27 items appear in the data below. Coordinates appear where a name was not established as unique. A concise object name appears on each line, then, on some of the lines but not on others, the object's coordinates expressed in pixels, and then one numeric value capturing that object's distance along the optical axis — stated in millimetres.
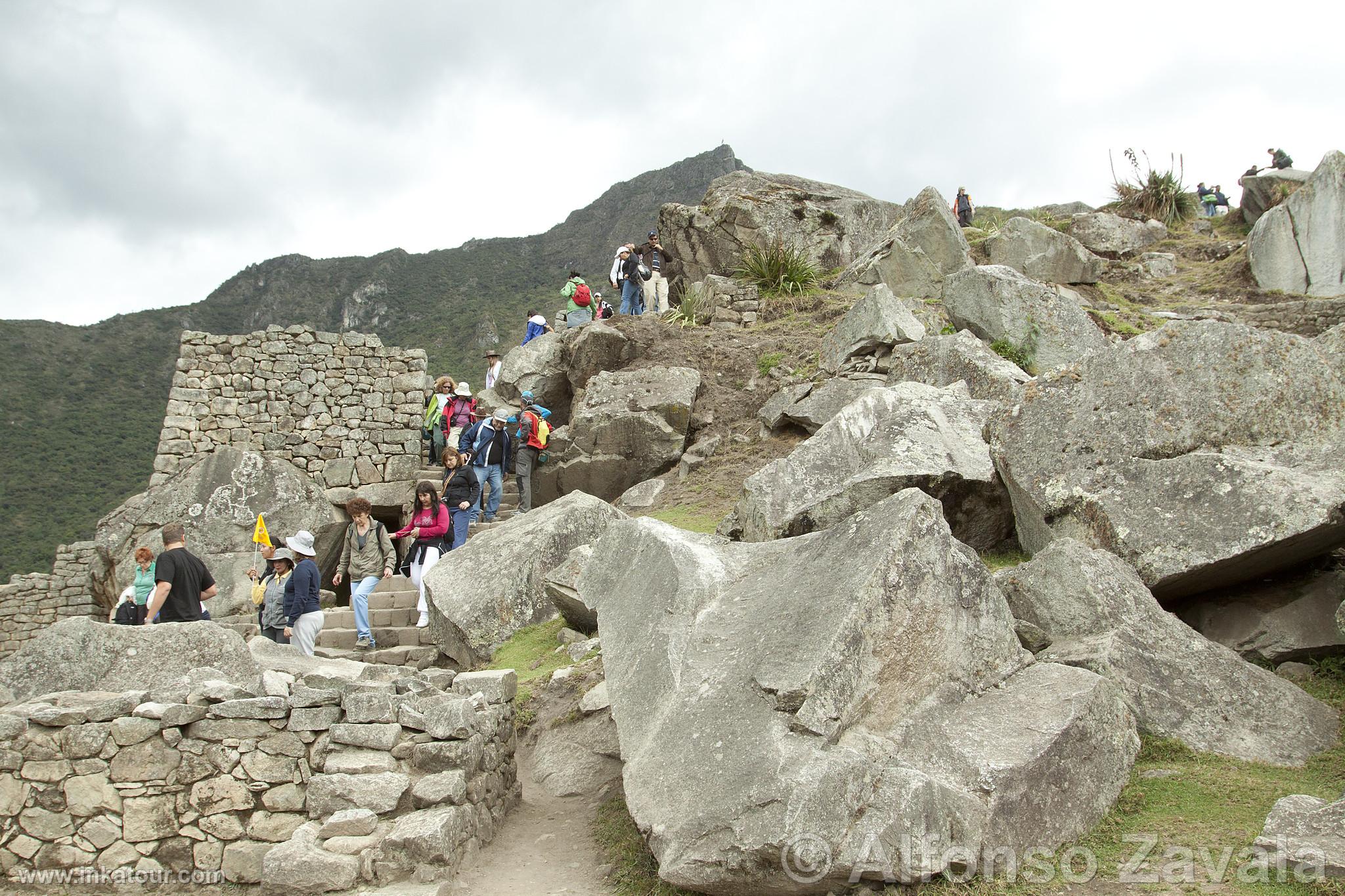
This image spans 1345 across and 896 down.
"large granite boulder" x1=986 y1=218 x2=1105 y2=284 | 17688
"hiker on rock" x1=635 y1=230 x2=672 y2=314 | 19578
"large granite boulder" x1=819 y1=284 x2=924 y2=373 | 13492
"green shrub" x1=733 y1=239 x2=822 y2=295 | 18844
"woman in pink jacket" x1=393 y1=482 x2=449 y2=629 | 11000
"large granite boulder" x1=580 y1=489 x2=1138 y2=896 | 4332
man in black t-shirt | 8070
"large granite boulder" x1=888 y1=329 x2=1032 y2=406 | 10523
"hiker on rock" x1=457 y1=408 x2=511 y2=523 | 13273
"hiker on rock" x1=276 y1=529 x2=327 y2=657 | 9172
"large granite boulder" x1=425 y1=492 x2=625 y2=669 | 9281
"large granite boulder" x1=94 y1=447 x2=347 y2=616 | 14281
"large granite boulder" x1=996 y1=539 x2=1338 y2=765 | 5211
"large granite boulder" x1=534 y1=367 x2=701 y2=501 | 13992
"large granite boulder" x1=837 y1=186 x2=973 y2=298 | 17453
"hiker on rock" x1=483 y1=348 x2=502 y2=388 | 17953
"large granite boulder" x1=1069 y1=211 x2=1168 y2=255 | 20703
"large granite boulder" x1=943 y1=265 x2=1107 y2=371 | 12586
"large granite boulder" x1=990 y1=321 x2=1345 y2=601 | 6000
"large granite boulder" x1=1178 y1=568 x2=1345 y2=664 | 6012
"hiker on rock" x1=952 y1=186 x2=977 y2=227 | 23844
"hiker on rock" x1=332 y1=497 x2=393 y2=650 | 10508
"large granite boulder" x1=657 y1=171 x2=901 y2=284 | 20750
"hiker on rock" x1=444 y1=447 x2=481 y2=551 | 12148
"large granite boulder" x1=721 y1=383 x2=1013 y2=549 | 7930
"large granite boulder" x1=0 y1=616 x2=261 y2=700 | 6641
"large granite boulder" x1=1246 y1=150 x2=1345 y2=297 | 16672
